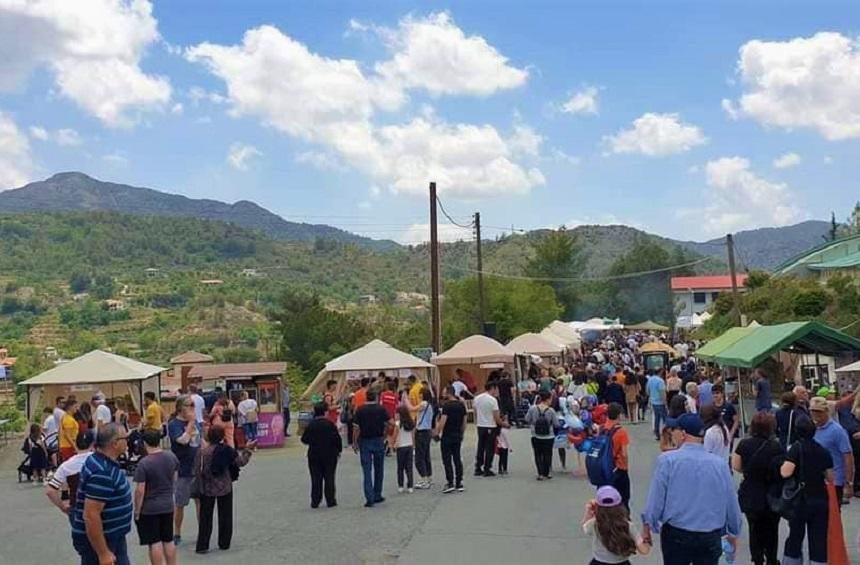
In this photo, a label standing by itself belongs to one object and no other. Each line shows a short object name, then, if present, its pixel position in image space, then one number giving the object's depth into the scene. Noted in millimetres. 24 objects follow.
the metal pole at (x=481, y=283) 44594
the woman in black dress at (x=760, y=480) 8320
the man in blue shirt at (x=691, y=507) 6309
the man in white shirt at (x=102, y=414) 18094
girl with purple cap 6242
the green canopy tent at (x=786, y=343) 18516
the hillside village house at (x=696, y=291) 112875
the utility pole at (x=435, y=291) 32594
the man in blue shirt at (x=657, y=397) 21047
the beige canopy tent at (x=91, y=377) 21812
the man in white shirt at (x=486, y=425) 15719
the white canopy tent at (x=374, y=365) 23844
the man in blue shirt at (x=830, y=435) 9477
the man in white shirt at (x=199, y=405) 19142
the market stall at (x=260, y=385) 23641
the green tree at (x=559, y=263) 86375
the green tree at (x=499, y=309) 52062
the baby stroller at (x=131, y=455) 18406
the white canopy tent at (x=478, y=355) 26531
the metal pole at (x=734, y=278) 40025
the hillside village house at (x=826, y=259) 63188
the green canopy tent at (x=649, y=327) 67250
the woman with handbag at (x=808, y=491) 7941
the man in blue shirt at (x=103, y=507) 6883
